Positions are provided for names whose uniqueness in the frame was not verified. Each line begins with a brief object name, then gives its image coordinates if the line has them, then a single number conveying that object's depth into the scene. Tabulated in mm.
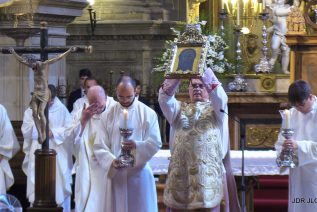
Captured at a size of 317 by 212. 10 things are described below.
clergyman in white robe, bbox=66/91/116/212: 13875
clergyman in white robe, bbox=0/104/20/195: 17172
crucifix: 12938
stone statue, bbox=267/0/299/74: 19955
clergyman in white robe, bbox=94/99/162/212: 13383
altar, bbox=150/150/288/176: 14339
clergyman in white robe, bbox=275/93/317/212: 12672
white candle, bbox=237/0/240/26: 20344
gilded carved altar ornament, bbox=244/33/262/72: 20328
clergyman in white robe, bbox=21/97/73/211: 17641
